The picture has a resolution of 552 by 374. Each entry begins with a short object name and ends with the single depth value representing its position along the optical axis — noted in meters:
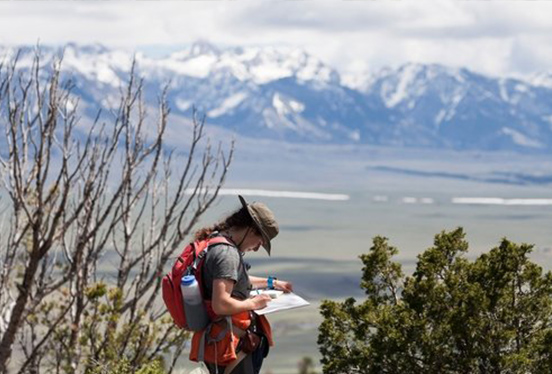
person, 13.57
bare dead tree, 26.47
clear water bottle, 13.78
